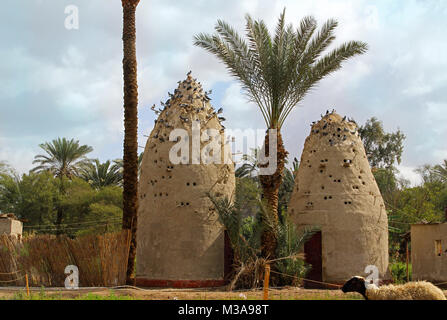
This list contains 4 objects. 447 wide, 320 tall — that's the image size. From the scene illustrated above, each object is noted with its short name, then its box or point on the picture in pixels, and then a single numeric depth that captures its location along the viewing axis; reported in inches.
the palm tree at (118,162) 1434.5
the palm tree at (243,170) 1318.7
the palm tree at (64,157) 1406.3
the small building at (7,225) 827.4
